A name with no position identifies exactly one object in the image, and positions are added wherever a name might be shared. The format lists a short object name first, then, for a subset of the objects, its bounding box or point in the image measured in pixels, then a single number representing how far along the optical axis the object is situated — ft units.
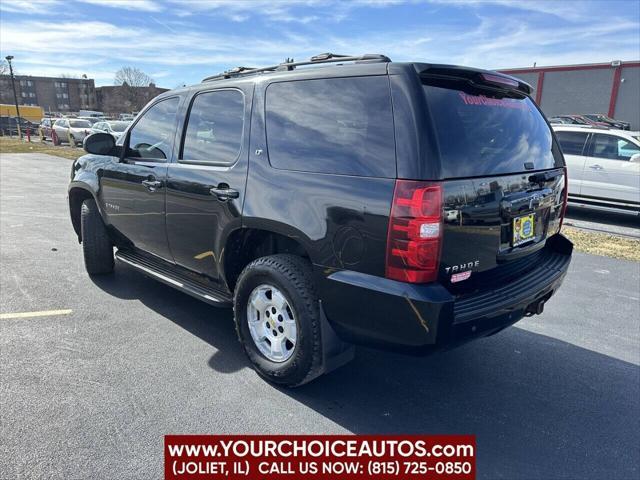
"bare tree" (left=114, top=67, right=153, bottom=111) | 246.68
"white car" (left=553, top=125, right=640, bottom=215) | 28.60
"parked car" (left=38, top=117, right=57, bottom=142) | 98.88
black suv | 7.55
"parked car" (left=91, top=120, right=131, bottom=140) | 71.64
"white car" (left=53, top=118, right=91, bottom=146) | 83.66
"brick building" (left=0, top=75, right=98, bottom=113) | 330.34
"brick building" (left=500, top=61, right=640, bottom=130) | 115.85
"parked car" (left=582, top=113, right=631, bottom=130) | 83.04
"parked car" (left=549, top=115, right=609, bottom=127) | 71.43
